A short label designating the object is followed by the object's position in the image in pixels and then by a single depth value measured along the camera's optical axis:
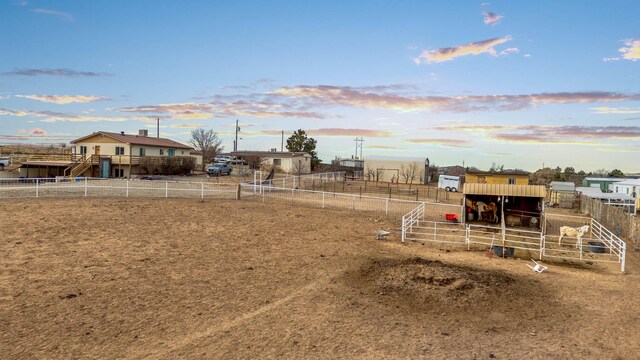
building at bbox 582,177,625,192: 61.78
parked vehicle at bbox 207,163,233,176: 50.28
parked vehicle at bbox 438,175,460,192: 52.06
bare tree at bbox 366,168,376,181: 64.61
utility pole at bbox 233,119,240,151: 93.41
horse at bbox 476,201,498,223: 25.16
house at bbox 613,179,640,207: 45.78
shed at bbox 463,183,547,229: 23.71
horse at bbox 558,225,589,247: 17.99
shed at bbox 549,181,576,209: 38.97
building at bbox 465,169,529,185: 31.83
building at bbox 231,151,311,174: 64.50
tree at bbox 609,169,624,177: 96.03
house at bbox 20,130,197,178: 43.59
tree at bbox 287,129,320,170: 87.00
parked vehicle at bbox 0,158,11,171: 49.08
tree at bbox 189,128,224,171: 93.28
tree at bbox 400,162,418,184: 62.47
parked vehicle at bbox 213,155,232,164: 69.97
